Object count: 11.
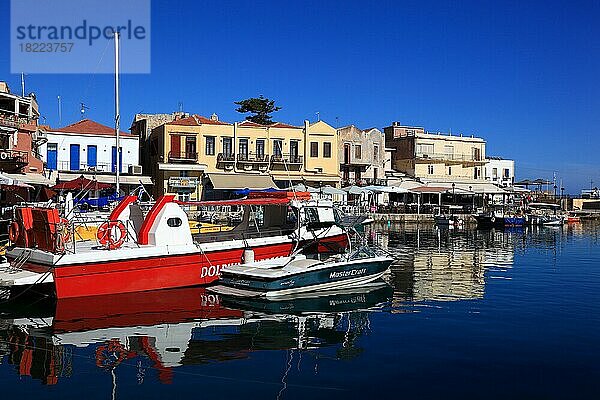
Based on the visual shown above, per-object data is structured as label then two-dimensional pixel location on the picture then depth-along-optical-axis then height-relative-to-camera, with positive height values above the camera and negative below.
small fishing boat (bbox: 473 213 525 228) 56.28 -1.39
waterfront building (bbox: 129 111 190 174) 55.03 +7.15
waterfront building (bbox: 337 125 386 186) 62.84 +4.96
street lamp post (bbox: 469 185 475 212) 64.94 +1.09
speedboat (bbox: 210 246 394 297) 16.70 -1.90
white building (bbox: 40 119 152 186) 47.75 +3.83
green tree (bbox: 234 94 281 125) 71.62 +10.97
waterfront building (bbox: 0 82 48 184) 30.89 +3.70
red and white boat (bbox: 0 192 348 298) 16.09 -1.27
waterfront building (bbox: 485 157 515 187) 84.31 +4.77
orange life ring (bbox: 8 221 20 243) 18.14 -0.79
